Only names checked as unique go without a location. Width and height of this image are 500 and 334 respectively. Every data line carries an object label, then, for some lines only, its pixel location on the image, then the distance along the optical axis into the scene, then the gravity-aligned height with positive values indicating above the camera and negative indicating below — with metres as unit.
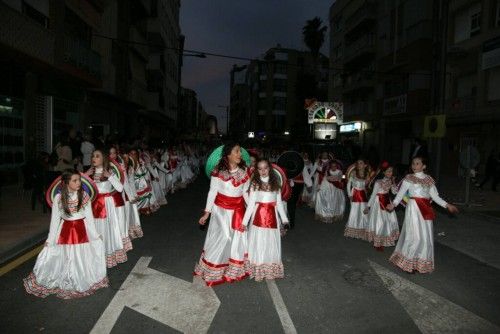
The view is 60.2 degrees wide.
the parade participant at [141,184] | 9.72 -0.88
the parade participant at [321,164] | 11.82 -0.32
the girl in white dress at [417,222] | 6.28 -0.99
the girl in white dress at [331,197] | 10.75 -1.13
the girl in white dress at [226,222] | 5.70 -0.96
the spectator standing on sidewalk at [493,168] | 18.25 -0.44
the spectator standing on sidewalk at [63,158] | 10.84 -0.33
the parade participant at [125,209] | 6.85 -1.09
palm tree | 53.38 +14.78
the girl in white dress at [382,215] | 7.99 -1.14
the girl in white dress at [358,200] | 8.85 -0.97
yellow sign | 12.38 +0.88
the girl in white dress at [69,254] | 5.07 -1.31
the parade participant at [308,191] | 12.26 -1.19
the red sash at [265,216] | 5.79 -0.87
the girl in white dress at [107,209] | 6.28 -0.94
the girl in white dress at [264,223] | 5.73 -0.97
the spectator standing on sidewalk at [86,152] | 13.80 -0.20
